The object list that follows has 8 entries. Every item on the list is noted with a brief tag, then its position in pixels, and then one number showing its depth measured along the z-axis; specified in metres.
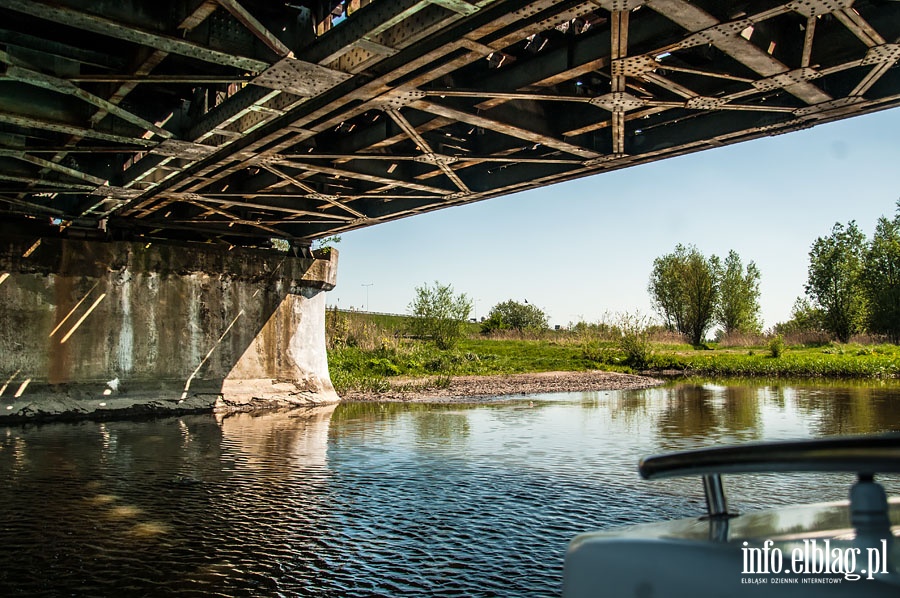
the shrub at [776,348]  41.19
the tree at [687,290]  65.56
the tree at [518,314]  71.27
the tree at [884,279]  54.12
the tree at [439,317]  37.28
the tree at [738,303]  70.69
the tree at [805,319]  62.00
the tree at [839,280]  57.91
